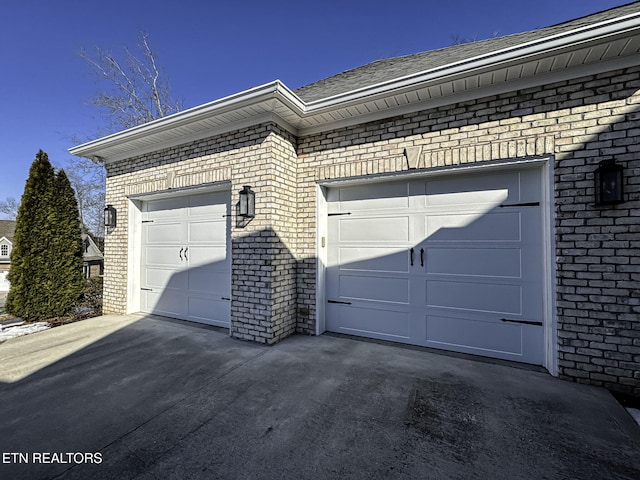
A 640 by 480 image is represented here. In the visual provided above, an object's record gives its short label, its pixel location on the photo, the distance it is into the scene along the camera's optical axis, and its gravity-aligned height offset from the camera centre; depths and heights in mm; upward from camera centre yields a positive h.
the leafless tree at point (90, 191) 10945 +2514
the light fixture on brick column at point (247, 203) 3537 +523
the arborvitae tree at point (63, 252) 5055 -175
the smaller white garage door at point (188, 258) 4227 -236
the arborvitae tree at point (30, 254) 4848 -204
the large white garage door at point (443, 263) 2963 -202
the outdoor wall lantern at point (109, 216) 5004 +484
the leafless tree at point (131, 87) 9234 +5531
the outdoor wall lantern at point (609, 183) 2393 +559
